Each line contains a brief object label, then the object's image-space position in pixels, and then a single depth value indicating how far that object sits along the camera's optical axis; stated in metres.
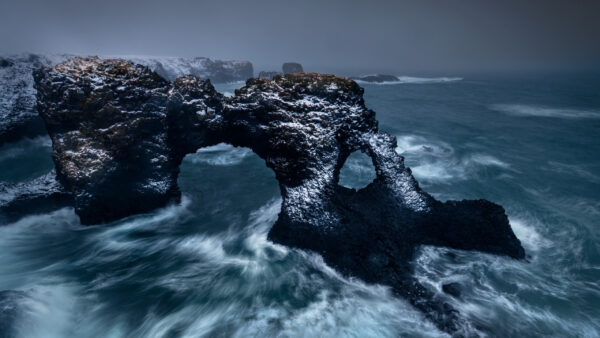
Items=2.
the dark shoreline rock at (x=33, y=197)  10.91
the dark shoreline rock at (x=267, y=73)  66.78
